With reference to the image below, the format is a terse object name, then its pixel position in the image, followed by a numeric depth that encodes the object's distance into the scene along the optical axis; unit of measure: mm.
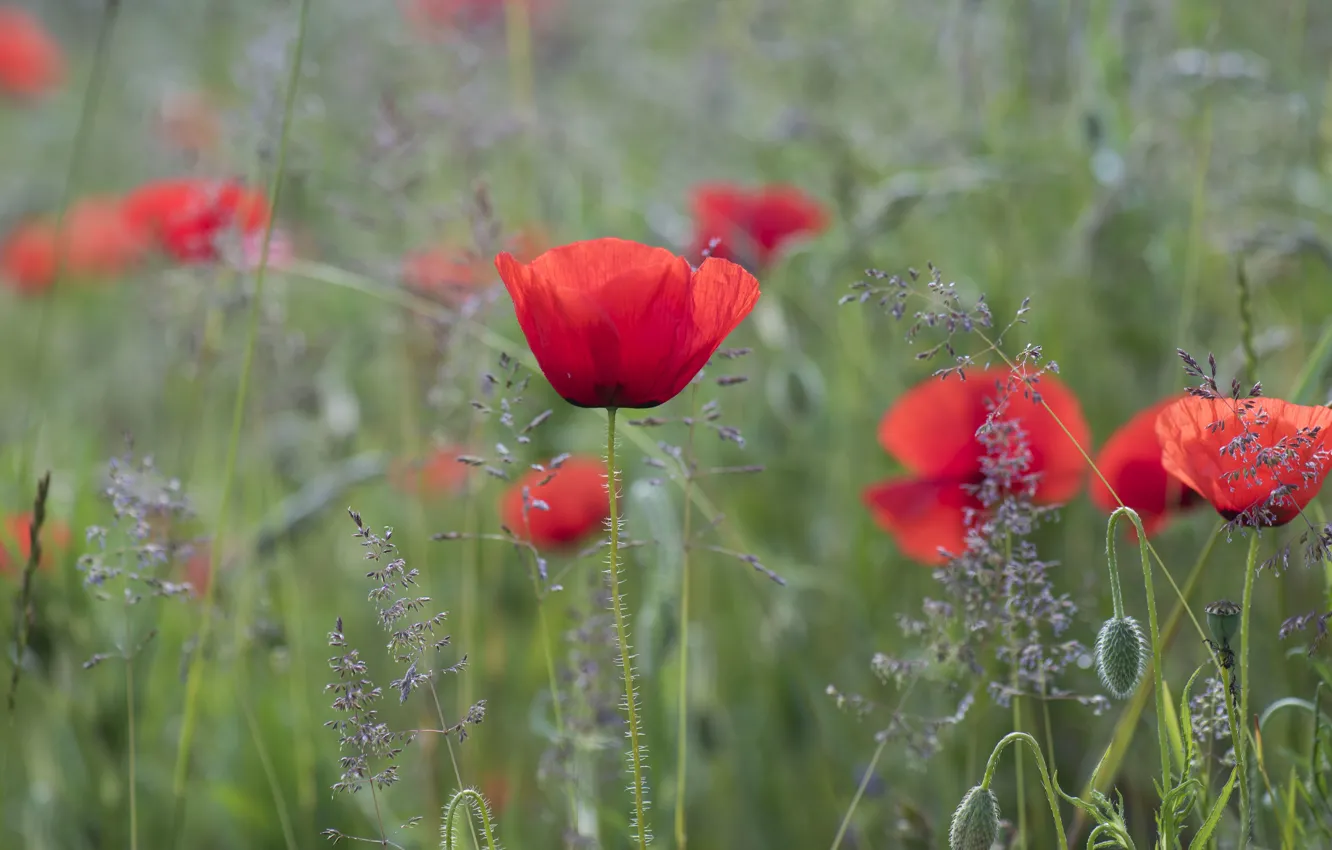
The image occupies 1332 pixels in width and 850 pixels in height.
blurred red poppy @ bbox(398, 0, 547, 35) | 2572
